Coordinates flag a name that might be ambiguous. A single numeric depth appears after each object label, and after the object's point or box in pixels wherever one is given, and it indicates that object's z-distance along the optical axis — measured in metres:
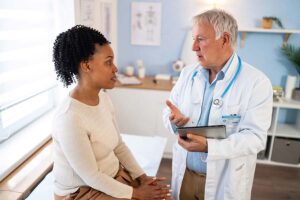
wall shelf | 2.75
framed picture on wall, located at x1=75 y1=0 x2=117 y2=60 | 2.21
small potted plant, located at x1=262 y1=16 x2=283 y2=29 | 2.82
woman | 1.07
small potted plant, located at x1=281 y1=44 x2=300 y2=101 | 2.83
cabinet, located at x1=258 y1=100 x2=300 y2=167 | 2.84
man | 1.26
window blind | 1.67
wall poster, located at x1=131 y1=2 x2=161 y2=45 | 3.10
